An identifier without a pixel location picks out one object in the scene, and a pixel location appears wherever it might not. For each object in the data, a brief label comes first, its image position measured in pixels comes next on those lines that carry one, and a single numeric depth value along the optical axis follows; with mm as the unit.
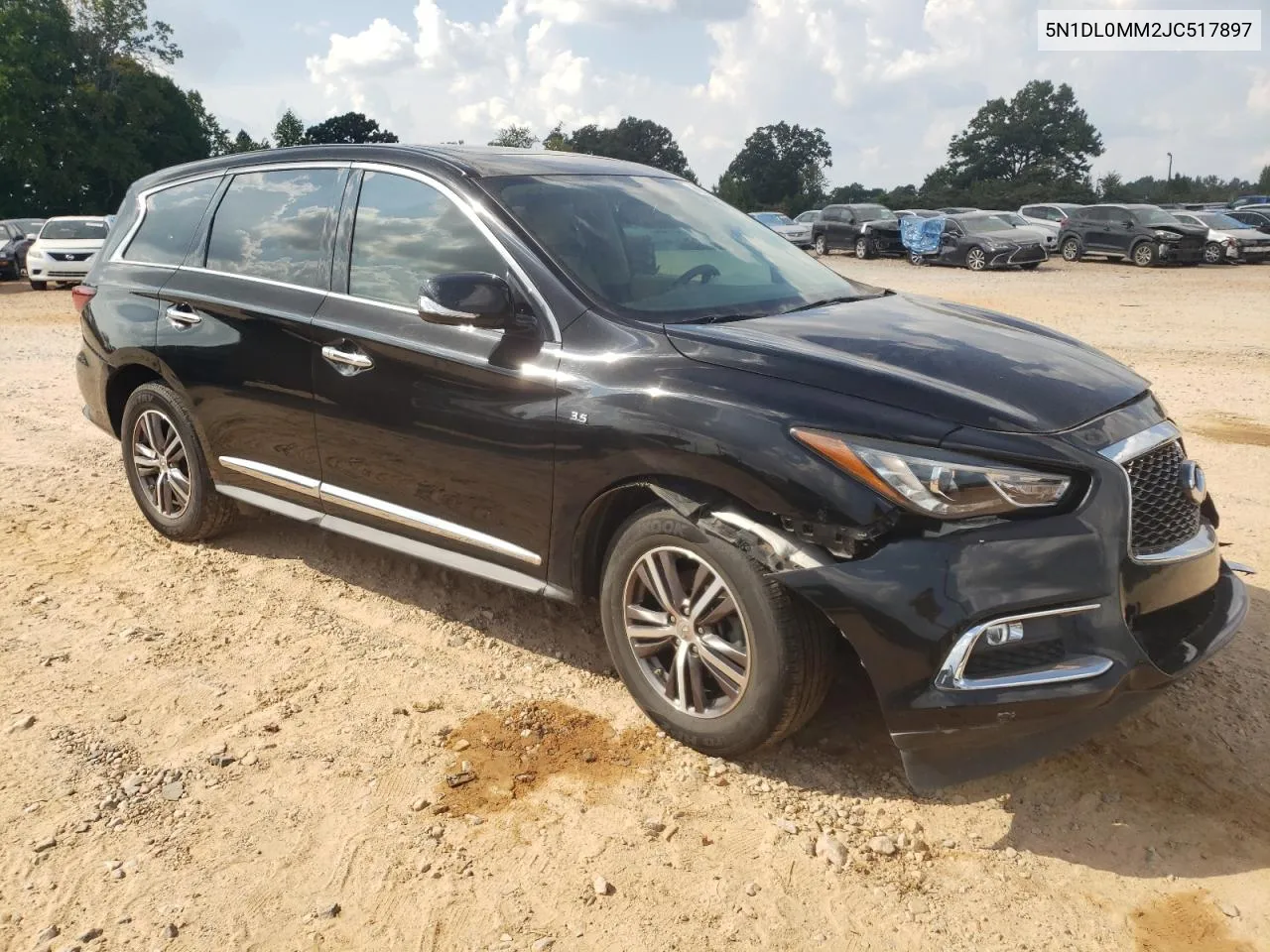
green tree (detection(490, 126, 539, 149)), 85125
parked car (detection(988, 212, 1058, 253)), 26750
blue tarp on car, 27781
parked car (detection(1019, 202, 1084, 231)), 30806
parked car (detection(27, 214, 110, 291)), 21406
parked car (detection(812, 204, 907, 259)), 30672
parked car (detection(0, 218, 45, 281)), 24047
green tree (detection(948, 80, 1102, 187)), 87125
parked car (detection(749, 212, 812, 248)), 34406
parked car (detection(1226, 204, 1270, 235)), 29608
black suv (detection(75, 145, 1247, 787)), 2818
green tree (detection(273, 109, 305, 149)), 67250
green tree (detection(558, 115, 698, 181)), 102812
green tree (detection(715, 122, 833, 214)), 94500
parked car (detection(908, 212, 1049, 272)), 25969
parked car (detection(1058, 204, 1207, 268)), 26016
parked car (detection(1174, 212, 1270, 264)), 26375
